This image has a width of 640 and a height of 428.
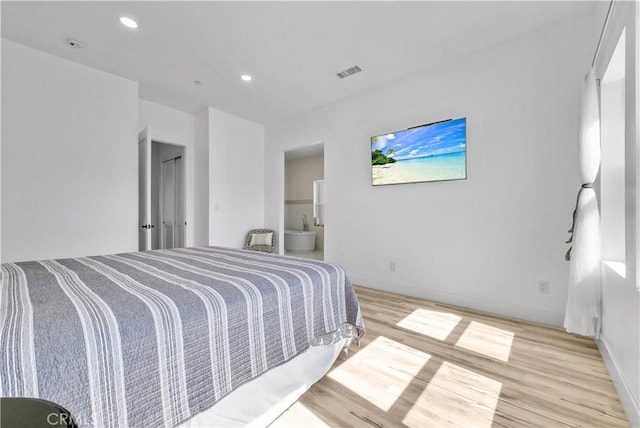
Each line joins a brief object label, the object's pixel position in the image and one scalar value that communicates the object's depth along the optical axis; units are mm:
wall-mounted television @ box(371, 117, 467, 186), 2984
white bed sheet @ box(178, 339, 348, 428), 1134
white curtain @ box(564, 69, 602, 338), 2012
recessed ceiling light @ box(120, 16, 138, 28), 2401
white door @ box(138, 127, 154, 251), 3537
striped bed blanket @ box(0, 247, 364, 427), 786
